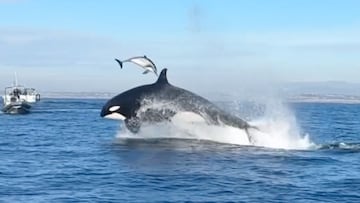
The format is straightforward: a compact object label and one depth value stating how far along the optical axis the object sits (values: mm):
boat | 84375
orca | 33531
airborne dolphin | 34625
